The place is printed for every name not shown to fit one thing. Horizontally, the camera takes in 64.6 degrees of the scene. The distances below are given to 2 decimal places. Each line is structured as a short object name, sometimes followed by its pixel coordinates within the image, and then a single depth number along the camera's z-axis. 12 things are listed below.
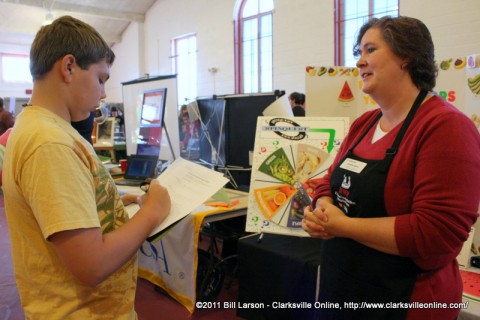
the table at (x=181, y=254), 2.18
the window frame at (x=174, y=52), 9.03
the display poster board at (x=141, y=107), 3.06
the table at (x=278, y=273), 1.71
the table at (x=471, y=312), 1.23
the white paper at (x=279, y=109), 2.22
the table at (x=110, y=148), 5.08
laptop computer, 2.93
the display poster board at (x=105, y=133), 5.19
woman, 0.85
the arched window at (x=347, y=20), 5.57
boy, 0.71
